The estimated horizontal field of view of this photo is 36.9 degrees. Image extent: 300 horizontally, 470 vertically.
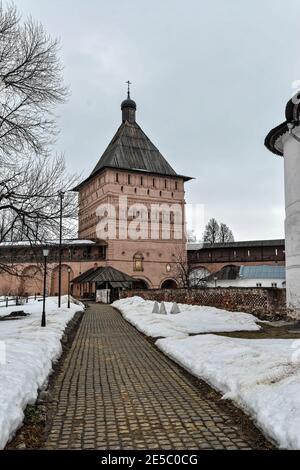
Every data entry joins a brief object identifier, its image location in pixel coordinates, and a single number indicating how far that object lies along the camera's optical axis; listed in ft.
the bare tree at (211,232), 269.44
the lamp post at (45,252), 57.16
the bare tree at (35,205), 56.18
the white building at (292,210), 60.44
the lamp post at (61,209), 57.82
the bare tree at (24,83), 54.90
